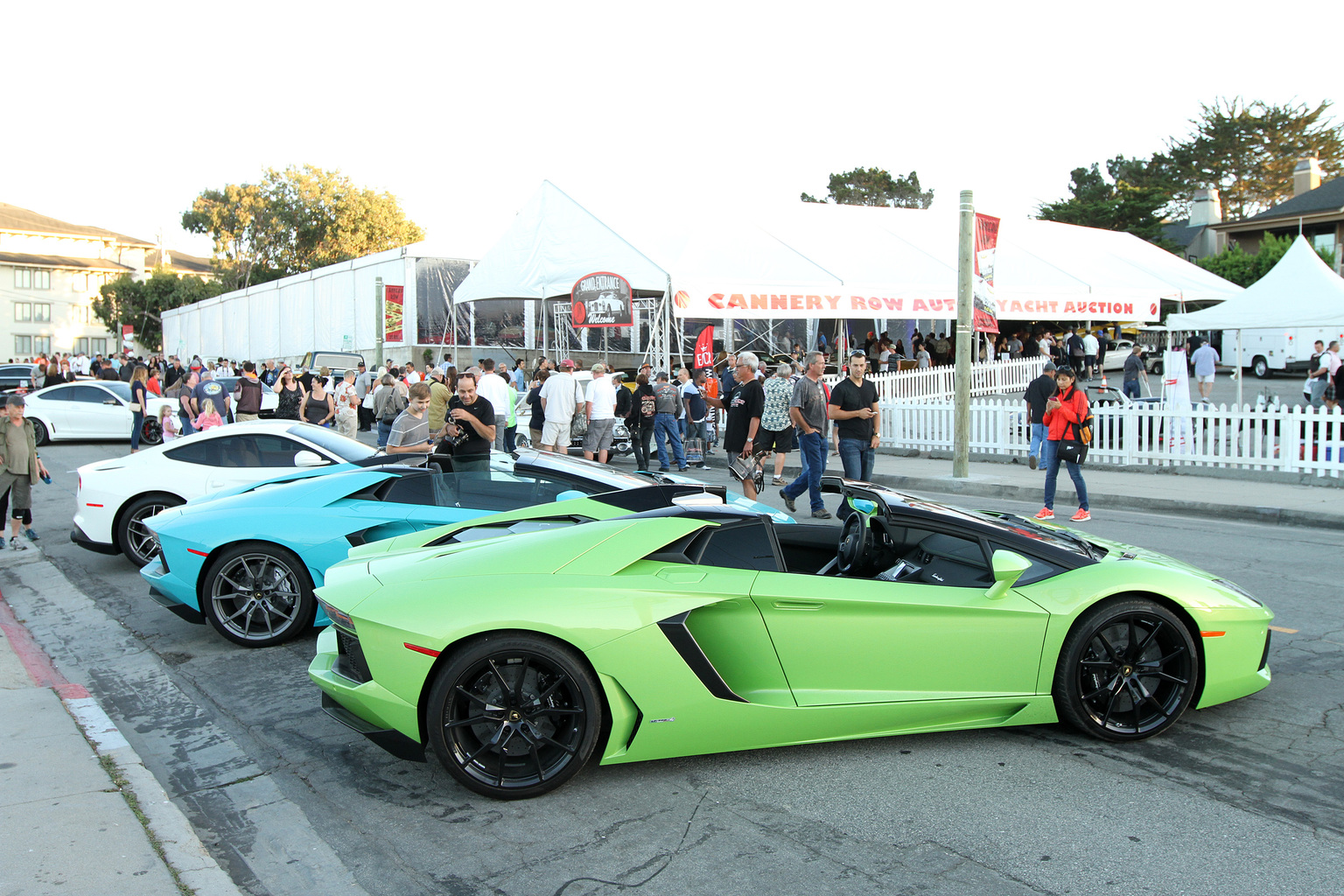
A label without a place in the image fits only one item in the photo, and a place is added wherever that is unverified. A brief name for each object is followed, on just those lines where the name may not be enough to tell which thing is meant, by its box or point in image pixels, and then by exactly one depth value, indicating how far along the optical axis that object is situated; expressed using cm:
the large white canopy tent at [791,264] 2333
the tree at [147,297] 7119
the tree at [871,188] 7719
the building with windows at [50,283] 7225
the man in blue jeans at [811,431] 1104
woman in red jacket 1062
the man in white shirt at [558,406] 1488
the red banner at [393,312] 3083
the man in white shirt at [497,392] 1416
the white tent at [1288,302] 1764
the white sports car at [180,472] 880
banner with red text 2270
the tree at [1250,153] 6700
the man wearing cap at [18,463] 958
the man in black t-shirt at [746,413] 1143
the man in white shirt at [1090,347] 3158
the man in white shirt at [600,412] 1503
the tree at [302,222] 6103
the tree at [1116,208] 5528
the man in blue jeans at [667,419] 1559
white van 3482
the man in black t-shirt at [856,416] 1080
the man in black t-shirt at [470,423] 934
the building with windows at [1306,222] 4681
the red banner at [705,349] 2112
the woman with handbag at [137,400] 1845
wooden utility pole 1386
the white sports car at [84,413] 2028
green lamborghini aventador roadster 393
